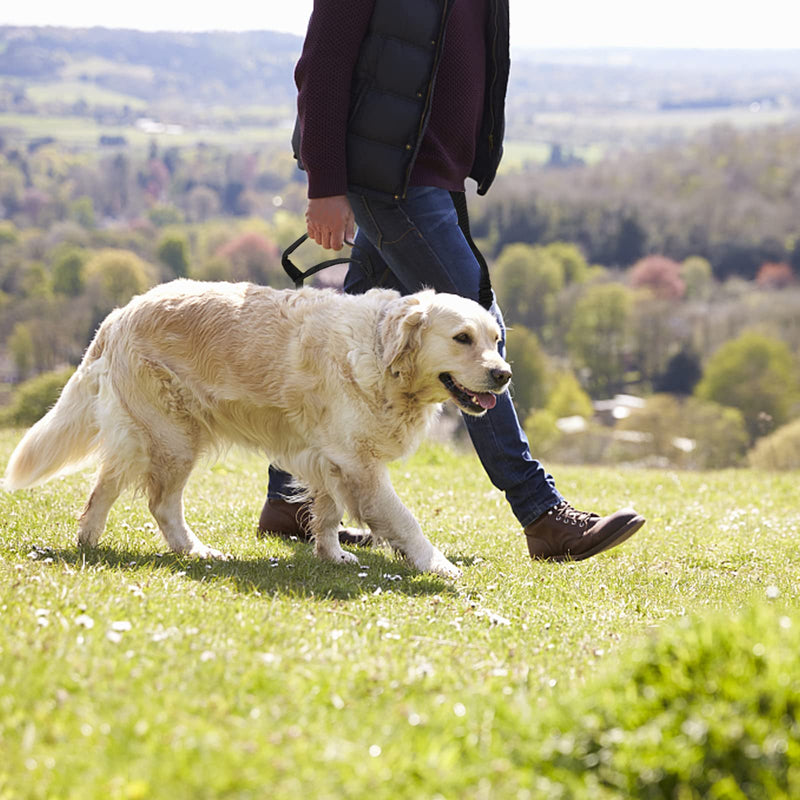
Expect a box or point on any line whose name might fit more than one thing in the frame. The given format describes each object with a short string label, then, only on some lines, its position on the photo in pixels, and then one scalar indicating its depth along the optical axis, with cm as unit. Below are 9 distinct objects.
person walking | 539
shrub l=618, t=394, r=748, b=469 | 4319
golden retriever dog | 561
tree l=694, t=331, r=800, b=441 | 6059
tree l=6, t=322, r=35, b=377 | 5881
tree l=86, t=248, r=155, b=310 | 6388
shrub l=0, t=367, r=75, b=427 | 2936
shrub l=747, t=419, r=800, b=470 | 2707
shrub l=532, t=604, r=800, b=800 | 267
